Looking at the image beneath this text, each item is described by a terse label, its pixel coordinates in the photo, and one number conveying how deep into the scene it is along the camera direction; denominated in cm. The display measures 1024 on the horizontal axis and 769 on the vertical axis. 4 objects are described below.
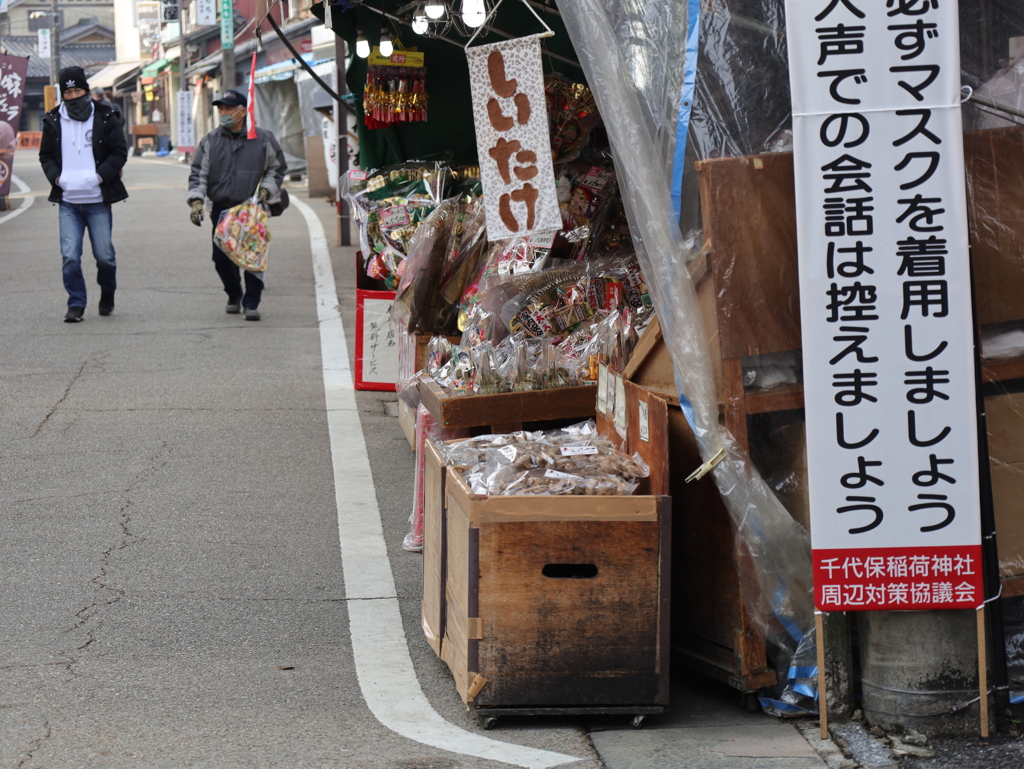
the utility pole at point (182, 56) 4428
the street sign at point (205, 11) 4166
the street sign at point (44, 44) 5958
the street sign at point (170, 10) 4378
